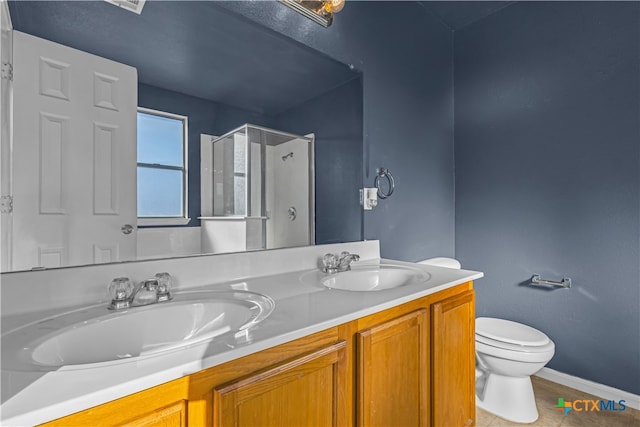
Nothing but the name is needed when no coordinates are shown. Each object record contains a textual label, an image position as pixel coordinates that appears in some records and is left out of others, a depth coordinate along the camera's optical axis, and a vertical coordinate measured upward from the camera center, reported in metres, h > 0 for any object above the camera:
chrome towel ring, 1.92 +0.20
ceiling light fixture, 1.48 +0.98
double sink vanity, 0.55 -0.29
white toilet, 1.62 -0.80
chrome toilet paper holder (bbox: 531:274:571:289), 2.00 -0.44
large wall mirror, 0.90 +0.31
